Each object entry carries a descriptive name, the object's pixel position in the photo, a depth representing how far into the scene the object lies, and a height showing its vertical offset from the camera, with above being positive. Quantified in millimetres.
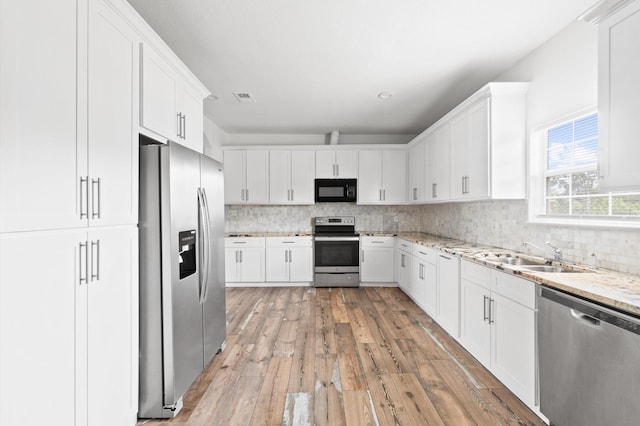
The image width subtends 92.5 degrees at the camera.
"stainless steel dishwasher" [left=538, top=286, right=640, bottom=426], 1270 -704
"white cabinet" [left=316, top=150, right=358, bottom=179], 5309 +823
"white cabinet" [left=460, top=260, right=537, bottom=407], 1916 -809
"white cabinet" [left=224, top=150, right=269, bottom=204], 5277 +643
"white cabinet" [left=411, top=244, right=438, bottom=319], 3447 -815
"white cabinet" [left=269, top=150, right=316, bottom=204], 5285 +628
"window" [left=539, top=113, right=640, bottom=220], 2070 +282
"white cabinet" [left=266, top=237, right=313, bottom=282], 5094 -825
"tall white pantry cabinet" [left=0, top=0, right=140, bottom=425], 1073 -5
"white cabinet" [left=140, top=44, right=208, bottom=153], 1853 +759
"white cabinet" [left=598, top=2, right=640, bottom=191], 1435 +564
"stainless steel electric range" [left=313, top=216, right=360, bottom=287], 5023 -782
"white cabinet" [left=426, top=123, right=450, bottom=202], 3760 +642
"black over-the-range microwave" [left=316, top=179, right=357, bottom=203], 5270 +388
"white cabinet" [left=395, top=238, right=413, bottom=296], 4375 -774
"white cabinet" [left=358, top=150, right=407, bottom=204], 5305 +634
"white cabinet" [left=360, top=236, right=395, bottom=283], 5070 -787
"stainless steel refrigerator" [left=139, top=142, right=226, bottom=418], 1836 -413
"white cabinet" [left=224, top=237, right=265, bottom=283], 5082 -792
